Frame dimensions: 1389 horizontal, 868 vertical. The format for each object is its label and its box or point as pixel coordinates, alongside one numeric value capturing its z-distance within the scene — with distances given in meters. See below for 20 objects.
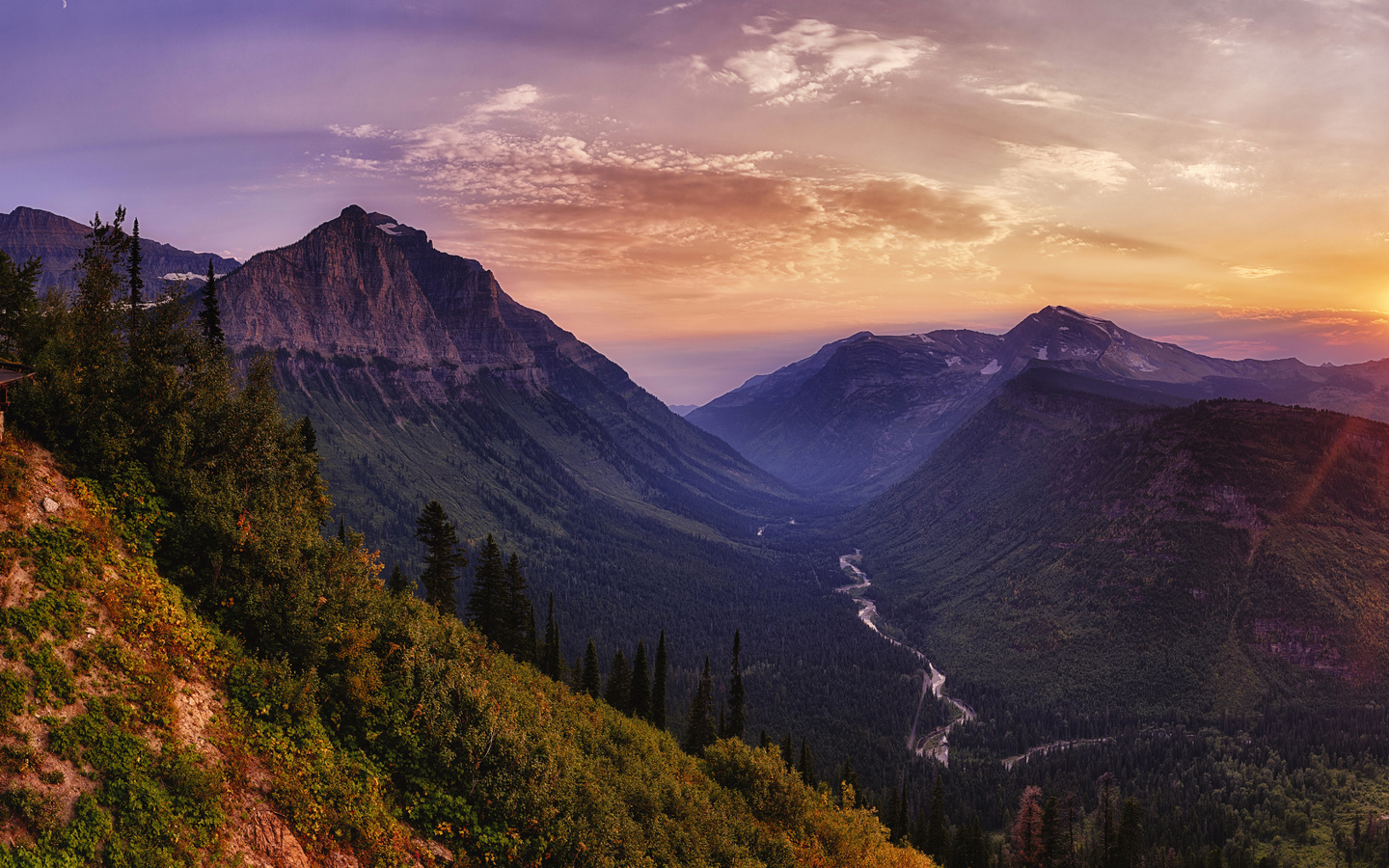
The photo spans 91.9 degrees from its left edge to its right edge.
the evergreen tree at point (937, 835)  96.56
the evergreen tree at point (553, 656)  85.06
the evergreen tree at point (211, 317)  58.56
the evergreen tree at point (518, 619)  79.50
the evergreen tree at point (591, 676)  86.50
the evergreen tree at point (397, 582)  73.62
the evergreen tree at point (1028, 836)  94.00
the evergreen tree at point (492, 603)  78.06
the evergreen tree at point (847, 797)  59.40
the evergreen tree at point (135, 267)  46.01
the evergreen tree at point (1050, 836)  91.25
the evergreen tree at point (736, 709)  92.00
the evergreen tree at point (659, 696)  91.31
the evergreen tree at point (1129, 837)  94.62
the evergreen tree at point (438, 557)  71.94
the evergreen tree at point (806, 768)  92.75
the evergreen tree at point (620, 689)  91.94
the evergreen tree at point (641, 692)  89.57
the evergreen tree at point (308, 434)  65.83
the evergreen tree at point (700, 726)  86.19
